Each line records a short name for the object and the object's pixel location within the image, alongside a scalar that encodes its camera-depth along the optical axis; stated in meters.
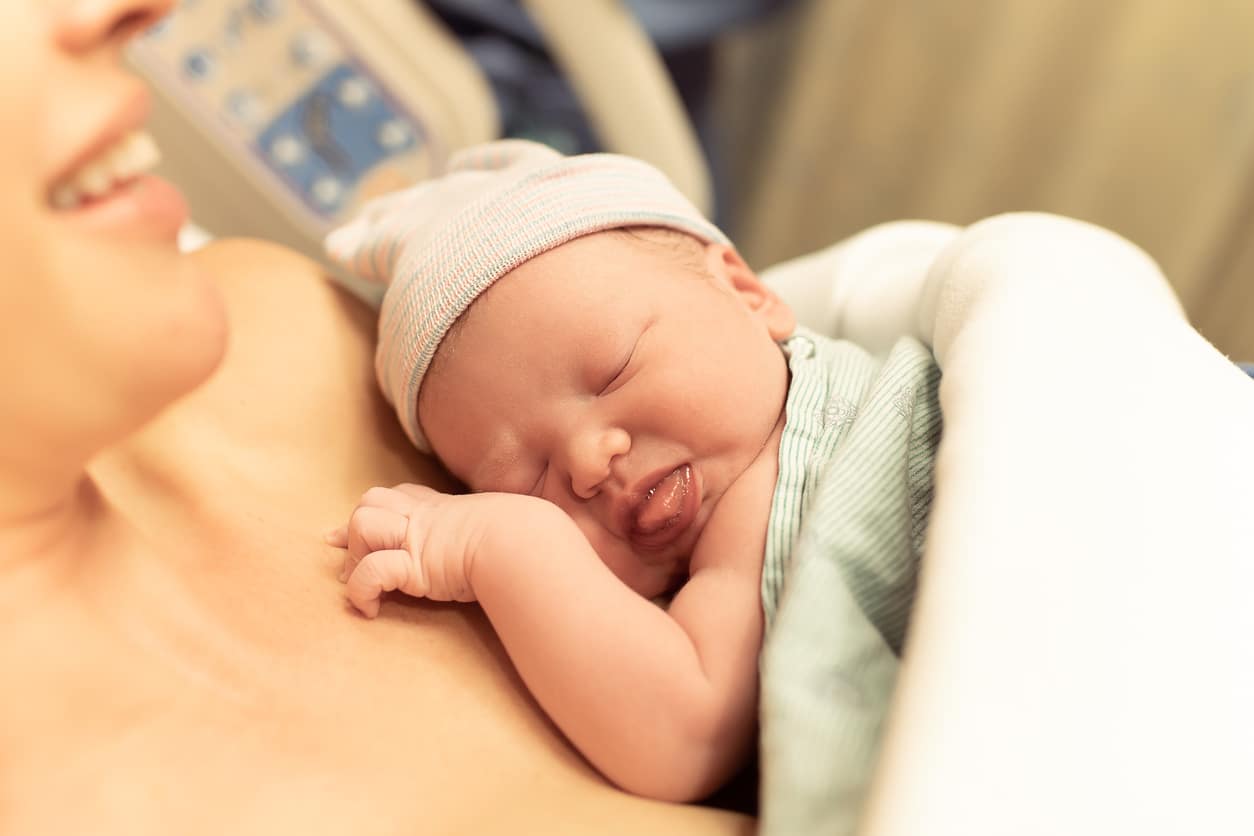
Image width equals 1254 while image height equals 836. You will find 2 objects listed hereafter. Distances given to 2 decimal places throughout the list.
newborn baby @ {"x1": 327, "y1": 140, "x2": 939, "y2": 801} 0.43
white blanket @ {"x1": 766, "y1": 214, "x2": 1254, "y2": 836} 0.38
